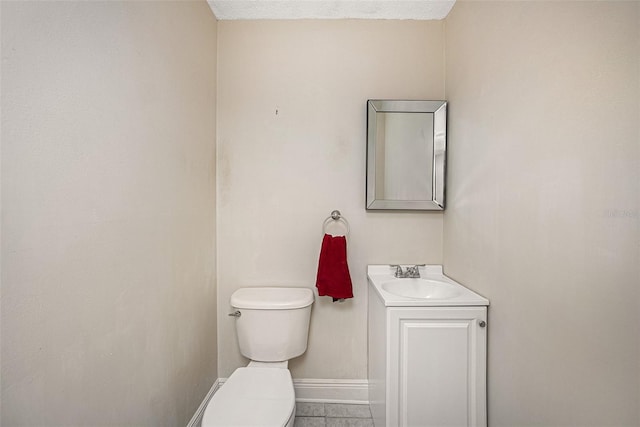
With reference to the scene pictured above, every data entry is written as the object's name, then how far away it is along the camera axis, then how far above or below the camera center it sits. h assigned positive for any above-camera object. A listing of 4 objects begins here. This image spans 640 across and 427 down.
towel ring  1.84 -0.08
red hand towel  1.69 -0.35
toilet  1.26 -0.71
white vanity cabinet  1.30 -0.67
